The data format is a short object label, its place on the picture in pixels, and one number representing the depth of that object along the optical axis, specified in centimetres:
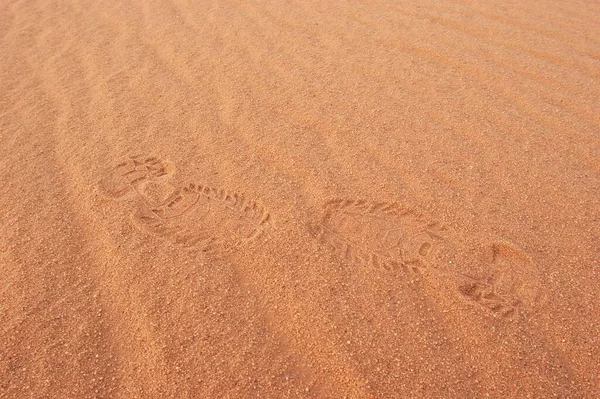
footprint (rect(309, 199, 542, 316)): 150
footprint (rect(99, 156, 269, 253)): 168
